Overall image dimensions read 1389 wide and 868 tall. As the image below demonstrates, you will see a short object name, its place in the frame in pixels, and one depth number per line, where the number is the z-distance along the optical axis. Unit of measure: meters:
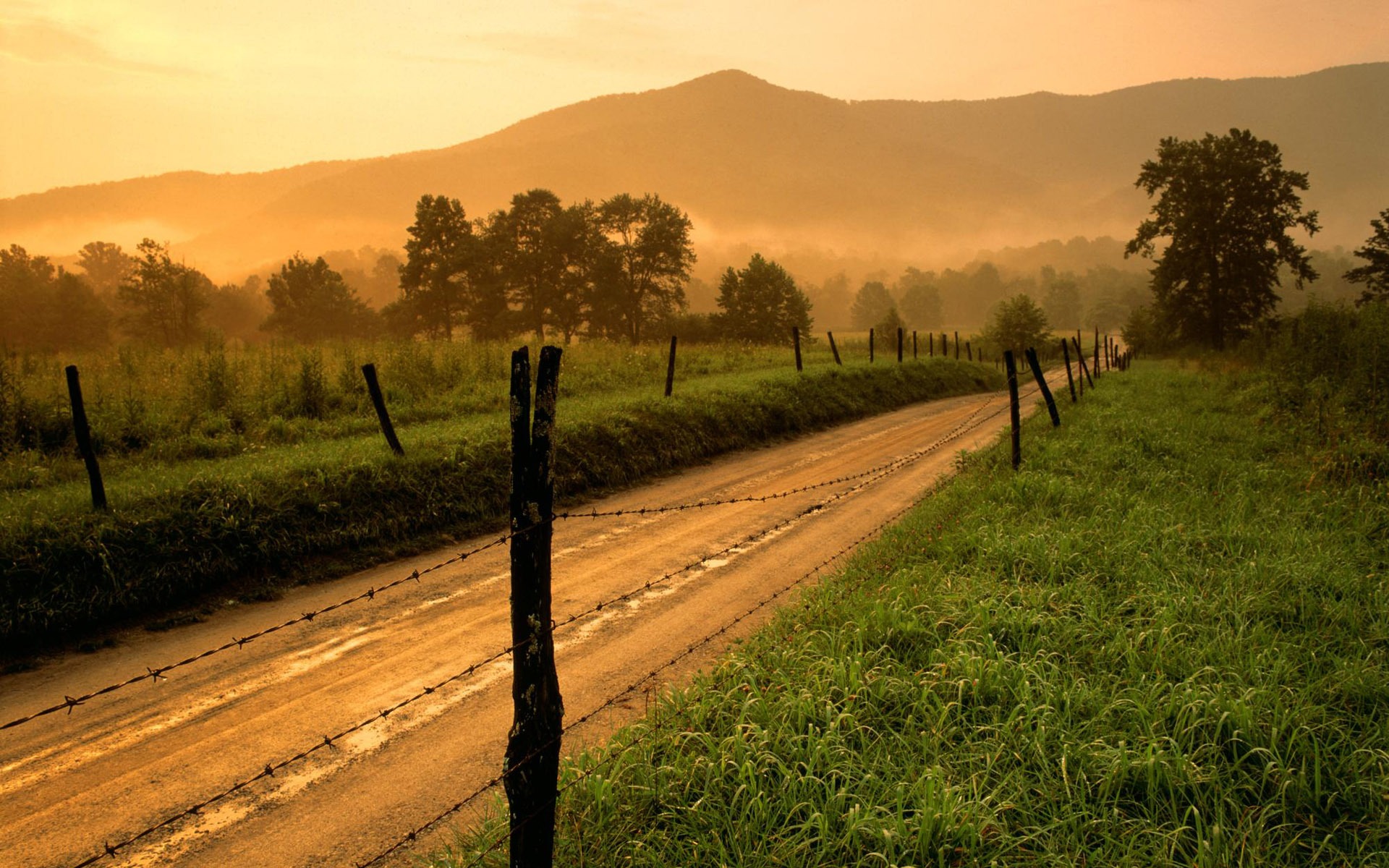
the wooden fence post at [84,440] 7.82
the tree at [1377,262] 39.66
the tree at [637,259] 66.62
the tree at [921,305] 180.00
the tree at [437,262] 59.94
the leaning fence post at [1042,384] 12.67
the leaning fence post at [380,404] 10.62
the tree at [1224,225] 46.25
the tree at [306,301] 70.56
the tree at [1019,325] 57.03
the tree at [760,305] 65.50
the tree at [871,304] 171.88
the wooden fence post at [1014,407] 10.46
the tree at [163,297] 58.34
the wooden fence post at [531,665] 2.93
